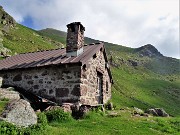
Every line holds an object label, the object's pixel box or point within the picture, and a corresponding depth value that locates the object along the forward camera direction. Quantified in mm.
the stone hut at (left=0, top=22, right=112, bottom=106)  10173
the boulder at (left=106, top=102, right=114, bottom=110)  12422
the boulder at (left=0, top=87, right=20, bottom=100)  9386
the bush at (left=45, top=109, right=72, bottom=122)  8272
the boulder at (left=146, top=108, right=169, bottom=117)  13153
